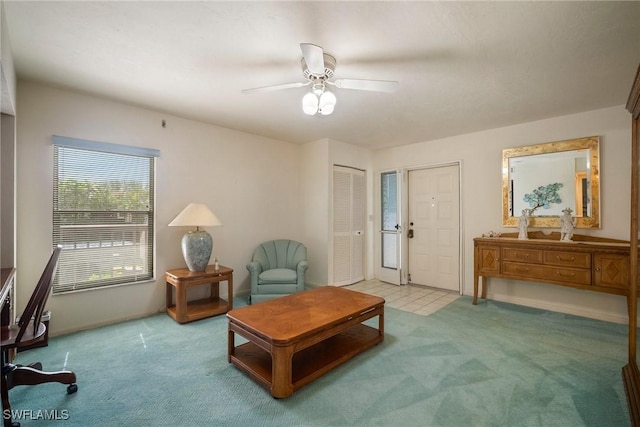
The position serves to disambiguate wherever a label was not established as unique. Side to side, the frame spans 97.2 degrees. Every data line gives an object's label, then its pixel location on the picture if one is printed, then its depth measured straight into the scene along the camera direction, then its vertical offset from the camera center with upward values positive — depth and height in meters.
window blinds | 2.84 +0.02
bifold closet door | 4.68 -0.17
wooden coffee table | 1.86 -0.88
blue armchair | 3.66 -0.77
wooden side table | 3.09 -0.93
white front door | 4.46 -0.21
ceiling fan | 2.03 +0.97
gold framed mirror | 3.29 +0.41
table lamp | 3.22 -0.27
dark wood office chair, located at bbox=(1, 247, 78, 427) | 1.66 -0.75
